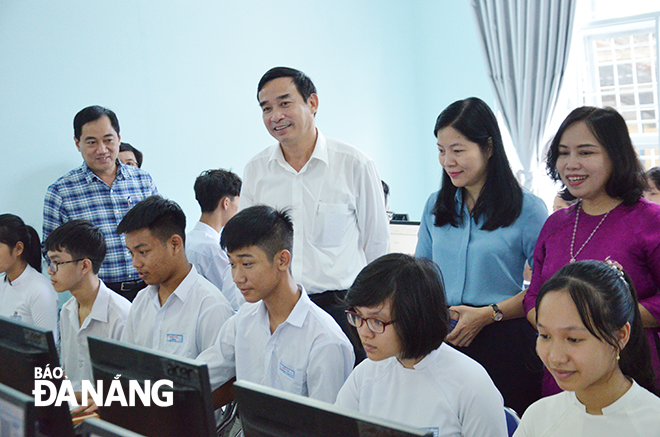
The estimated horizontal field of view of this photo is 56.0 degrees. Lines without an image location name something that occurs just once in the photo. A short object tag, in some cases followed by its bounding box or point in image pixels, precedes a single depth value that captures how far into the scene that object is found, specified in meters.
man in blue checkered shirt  3.14
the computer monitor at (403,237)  3.89
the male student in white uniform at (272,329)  1.79
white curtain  4.75
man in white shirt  2.42
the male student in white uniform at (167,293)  2.17
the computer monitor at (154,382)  1.14
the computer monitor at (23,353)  1.37
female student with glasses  1.39
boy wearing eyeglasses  2.41
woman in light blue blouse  1.86
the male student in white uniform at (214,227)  3.10
